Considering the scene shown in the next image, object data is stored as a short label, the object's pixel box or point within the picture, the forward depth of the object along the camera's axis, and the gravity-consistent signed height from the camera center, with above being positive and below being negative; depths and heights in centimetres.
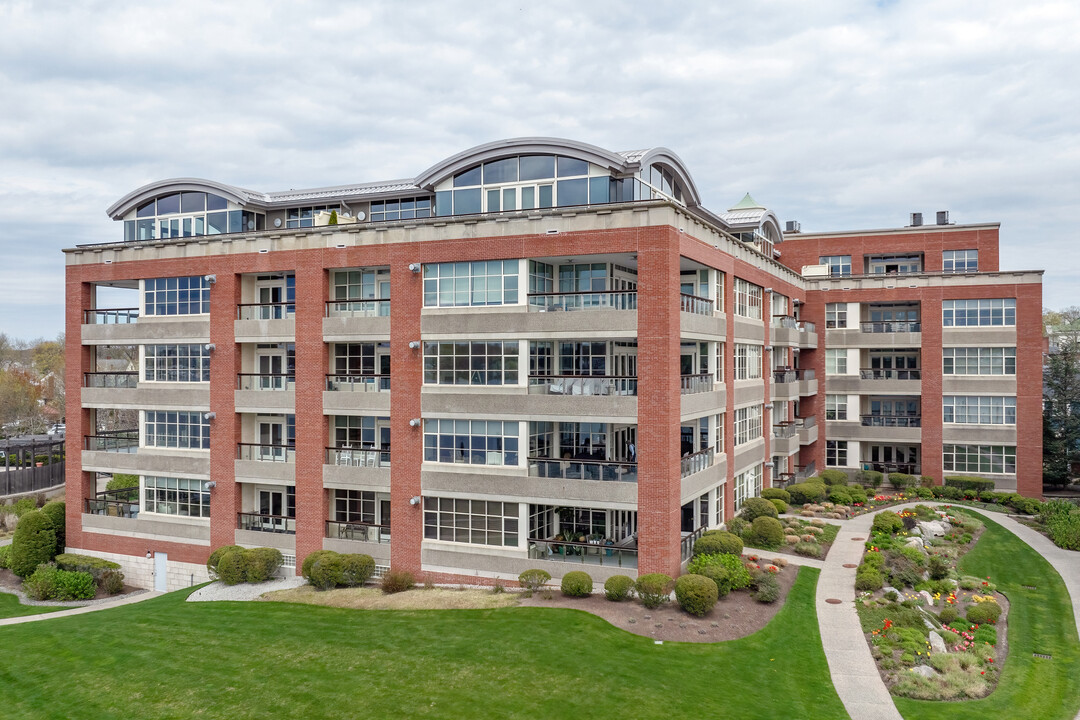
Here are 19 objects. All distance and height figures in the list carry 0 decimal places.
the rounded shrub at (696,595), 2395 -767
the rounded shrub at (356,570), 2939 -834
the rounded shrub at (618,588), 2527 -780
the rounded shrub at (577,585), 2562 -783
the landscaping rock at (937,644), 2223 -868
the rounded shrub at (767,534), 3269 -779
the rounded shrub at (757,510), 3556 -729
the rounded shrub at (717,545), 2827 -714
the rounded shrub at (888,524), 3525 -796
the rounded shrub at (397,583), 2819 -847
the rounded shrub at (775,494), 4022 -741
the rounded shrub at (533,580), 2648 -788
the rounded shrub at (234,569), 3084 -866
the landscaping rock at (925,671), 2050 -869
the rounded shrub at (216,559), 3152 -847
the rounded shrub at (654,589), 2473 -772
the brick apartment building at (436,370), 2705 -46
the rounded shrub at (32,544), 3572 -889
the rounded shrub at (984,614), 2492 -864
